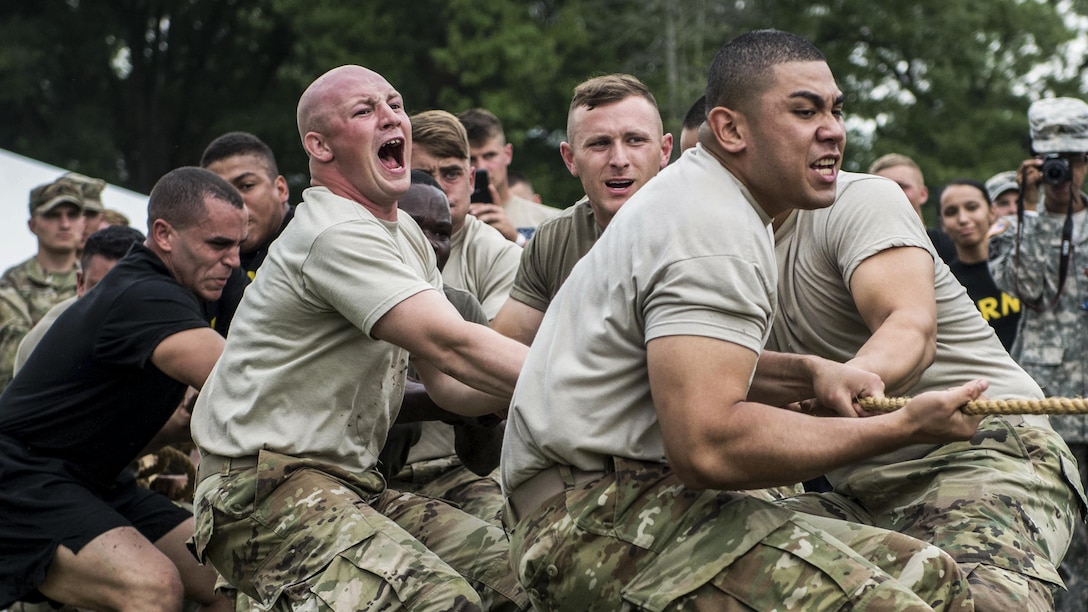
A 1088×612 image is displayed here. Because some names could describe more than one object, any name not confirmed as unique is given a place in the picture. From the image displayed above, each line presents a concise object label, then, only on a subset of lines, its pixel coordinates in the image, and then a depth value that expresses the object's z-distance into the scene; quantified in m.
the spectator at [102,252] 7.89
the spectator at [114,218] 11.19
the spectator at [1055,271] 7.83
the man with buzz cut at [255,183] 7.46
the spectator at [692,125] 5.81
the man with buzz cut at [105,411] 5.92
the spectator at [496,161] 8.80
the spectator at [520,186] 11.48
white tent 12.20
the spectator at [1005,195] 11.40
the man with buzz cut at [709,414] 3.41
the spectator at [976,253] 9.39
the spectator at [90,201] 10.39
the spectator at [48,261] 9.70
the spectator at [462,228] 6.50
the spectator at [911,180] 9.34
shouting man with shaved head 4.44
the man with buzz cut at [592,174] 5.77
